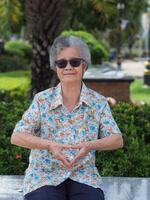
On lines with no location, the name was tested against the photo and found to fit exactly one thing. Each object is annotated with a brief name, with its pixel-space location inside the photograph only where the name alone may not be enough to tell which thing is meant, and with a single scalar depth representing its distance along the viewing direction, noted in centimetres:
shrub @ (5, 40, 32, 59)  2946
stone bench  385
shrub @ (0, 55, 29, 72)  2470
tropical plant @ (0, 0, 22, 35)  1021
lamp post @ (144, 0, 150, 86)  2200
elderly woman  336
